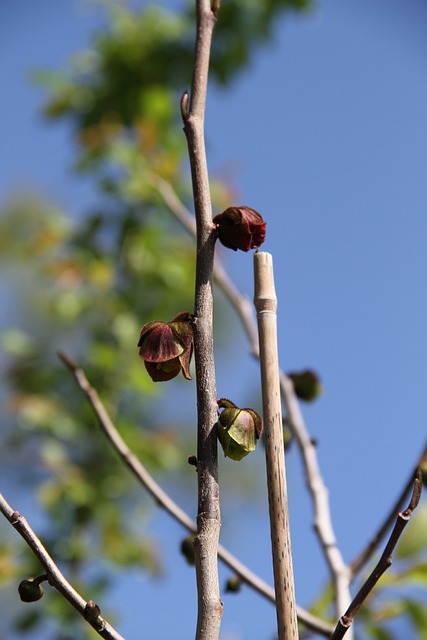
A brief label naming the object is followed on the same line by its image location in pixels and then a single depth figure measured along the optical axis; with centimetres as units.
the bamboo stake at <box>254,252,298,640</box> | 101
